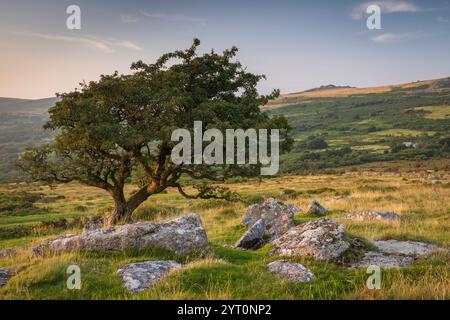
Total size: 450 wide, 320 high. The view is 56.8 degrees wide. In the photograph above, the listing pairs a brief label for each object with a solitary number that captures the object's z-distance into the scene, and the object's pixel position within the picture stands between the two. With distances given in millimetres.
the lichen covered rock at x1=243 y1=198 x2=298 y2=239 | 19327
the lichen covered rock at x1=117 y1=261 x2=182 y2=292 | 9863
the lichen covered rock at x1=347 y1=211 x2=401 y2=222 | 21381
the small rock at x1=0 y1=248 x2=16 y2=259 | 15850
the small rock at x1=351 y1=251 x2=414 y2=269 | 11839
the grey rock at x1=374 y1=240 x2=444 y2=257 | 13073
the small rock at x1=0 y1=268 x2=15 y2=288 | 10242
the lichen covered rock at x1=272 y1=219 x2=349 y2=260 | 12562
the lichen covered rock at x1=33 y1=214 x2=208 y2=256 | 13289
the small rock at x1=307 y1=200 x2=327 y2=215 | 25469
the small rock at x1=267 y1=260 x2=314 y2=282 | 10344
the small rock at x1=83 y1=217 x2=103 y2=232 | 24259
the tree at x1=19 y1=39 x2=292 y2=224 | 21750
